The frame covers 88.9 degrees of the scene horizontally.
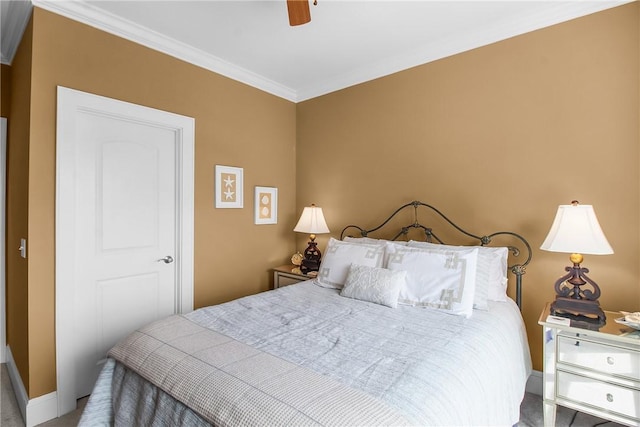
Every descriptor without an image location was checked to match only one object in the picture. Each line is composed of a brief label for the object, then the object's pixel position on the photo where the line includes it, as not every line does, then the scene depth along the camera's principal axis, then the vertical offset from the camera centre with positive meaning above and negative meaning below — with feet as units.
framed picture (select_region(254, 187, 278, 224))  11.40 +0.21
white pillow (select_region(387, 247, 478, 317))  6.62 -1.43
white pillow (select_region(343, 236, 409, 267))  8.30 -0.86
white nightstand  5.39 -2.74
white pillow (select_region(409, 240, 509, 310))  7.04 -1.37
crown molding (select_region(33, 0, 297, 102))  7.16 +4.44
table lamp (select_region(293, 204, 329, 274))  10.80 -0.58
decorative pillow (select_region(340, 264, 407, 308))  7.07 -1.65
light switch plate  7.04 -0.84
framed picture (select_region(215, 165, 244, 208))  10.15 +0.77
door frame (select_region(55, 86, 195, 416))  7.05 -0.30
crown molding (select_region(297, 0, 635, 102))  7.13 +4.45
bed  3.62 -2.04
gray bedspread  3.83 -2.05
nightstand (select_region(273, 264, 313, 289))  10.61 -2.19
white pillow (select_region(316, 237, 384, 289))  8.25 -1.25
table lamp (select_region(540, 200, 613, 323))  5.99 -0.67
